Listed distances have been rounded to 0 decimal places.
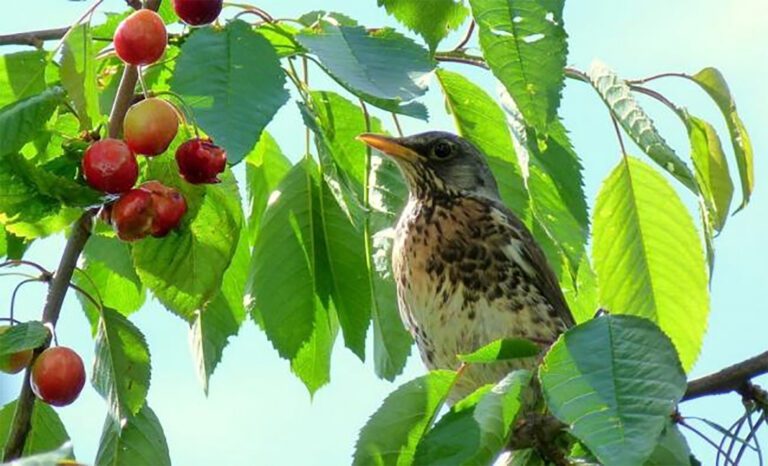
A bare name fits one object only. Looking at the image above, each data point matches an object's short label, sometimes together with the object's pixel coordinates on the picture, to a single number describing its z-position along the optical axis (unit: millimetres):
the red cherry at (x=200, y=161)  5992
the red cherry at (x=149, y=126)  5738
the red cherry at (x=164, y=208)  5922
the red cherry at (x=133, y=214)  5812
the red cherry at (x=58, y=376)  5687
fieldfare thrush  9914
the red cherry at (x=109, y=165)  5676
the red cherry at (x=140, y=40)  5789
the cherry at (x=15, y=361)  5738
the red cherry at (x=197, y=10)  6016
